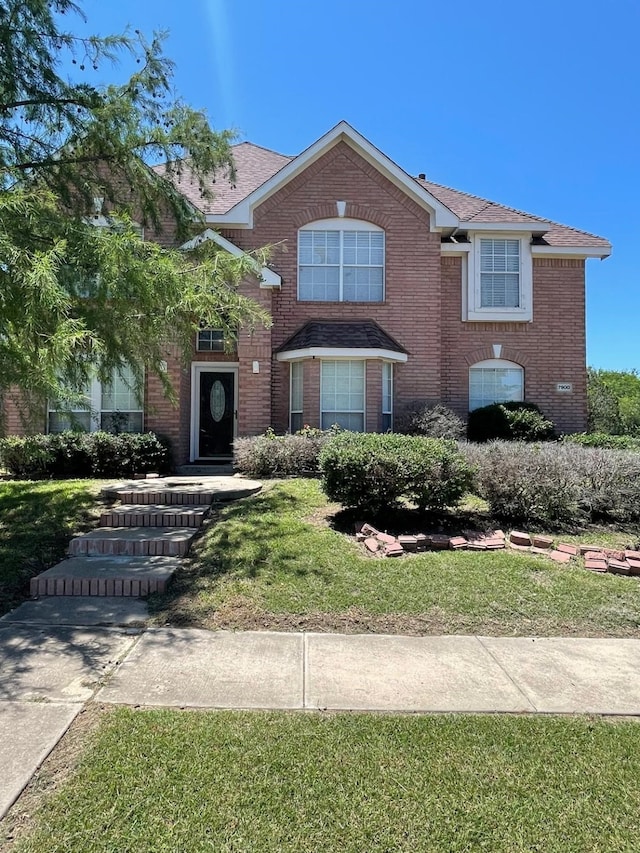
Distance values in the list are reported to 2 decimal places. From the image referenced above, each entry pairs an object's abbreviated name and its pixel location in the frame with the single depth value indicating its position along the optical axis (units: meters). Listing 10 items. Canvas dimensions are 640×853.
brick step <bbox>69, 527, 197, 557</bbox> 6.55
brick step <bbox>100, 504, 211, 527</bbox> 7.59
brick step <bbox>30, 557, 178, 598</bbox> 5.47
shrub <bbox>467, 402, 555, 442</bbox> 13.47
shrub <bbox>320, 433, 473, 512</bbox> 7.00
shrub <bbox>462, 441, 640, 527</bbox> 7.50
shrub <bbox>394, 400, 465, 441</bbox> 12.74
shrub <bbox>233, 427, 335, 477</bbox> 10.87
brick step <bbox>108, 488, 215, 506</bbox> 8.70
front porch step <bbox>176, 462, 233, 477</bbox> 12.19
